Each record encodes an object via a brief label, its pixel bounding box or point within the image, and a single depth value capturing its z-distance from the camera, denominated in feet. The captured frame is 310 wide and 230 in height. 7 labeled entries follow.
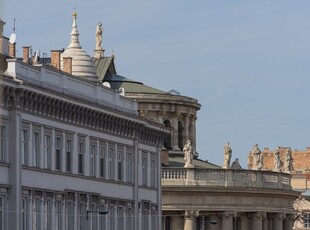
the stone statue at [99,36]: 490.08
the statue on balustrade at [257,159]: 488.15
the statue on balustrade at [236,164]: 476.71
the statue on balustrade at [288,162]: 521.24
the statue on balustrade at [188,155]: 462.60
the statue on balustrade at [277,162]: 506.89
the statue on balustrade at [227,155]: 472.44
